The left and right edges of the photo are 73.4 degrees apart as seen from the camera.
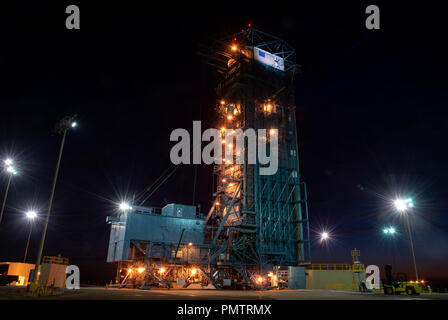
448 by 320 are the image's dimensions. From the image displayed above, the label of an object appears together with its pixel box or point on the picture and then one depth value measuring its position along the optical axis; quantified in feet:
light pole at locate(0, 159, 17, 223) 86.33
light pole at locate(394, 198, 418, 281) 93.34
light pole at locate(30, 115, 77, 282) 72.49
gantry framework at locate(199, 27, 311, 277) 126.93
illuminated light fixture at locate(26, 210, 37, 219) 129.41
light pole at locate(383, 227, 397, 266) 119.65
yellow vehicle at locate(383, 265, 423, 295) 83.92
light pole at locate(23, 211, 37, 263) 129.45
